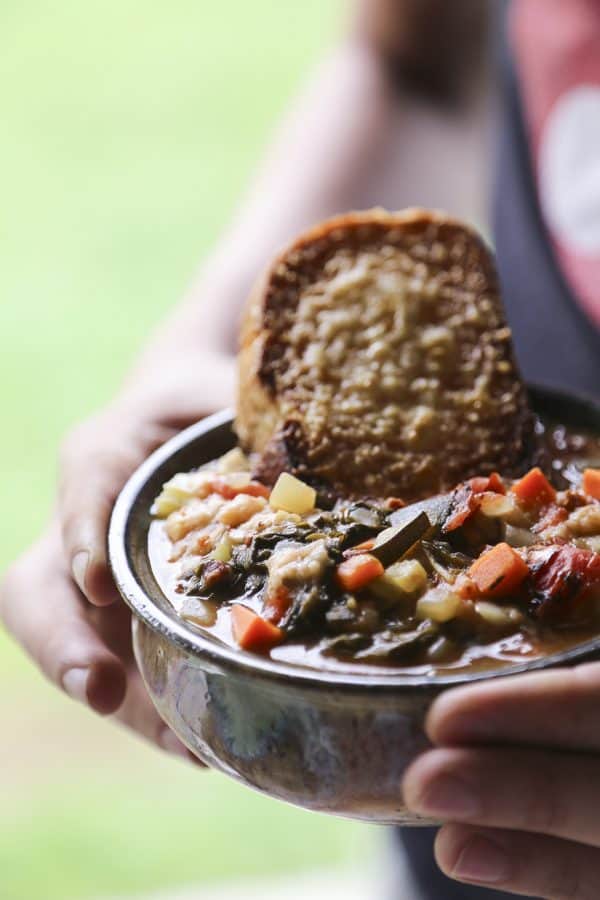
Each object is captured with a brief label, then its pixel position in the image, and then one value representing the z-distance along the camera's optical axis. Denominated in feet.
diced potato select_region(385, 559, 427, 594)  1.85
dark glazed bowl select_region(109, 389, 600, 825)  1.77
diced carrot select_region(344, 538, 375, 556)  1.89
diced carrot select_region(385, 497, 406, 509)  2.03
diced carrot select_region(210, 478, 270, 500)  2.04
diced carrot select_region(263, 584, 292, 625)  1.86
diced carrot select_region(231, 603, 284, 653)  1.84
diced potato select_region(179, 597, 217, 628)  1.89
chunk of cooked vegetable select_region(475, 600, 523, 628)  1.84
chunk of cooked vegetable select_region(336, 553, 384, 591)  1.85
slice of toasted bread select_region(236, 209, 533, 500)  2.11
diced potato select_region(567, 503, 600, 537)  1.95
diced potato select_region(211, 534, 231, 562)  1.94
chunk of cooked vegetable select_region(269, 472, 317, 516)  2.00
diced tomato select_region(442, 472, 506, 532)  1.94
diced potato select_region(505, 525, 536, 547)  1.93
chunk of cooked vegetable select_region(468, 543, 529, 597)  1.86
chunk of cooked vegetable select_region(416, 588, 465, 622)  1.83
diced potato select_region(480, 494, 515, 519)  1.95
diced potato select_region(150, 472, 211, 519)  2.06
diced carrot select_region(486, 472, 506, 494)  2.01
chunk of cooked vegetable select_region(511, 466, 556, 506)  1.99
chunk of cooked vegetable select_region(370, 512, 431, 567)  1.88
